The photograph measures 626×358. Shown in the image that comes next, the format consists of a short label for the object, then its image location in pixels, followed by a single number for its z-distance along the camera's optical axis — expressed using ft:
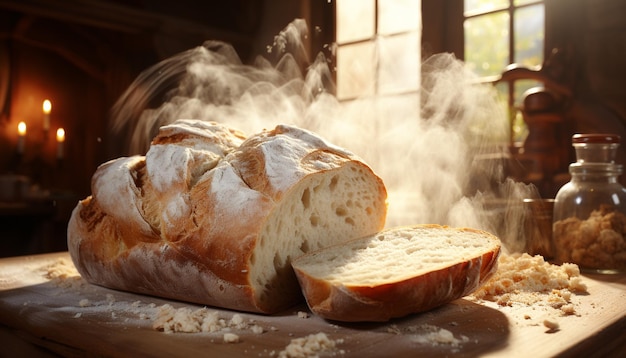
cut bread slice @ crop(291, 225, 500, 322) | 2.41
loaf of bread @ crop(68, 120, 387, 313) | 2.60
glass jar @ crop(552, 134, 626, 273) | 3.01
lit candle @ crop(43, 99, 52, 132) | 7.63
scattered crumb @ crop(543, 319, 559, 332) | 2.39
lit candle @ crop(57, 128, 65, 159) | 6.98
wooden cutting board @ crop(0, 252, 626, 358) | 2.29
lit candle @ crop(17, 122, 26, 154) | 7.33
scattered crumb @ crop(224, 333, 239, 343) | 2.35
